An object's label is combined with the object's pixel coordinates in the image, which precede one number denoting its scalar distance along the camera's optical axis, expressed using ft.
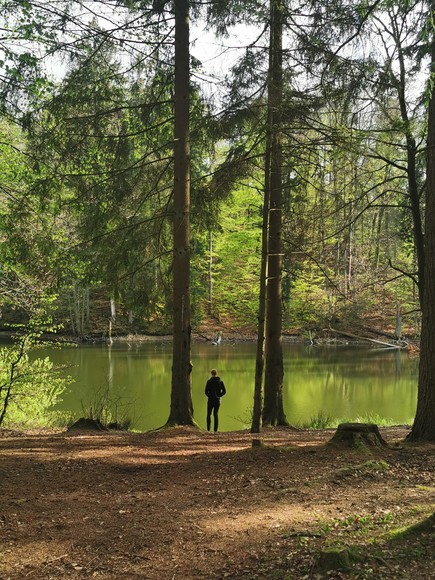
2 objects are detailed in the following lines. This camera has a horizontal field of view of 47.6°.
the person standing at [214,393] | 31.71
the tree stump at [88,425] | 27.73
